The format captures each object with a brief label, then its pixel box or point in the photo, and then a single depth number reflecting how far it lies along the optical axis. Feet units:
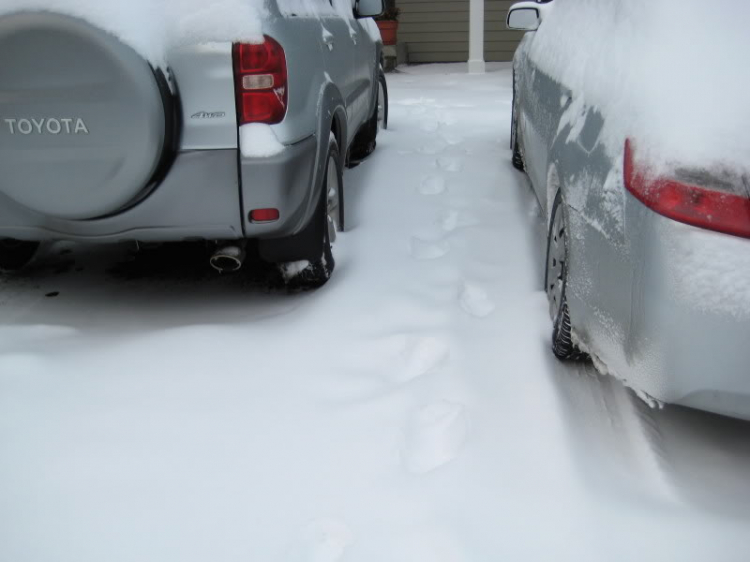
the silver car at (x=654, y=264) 5.13
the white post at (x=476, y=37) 34.88
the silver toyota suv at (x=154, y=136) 7.75
